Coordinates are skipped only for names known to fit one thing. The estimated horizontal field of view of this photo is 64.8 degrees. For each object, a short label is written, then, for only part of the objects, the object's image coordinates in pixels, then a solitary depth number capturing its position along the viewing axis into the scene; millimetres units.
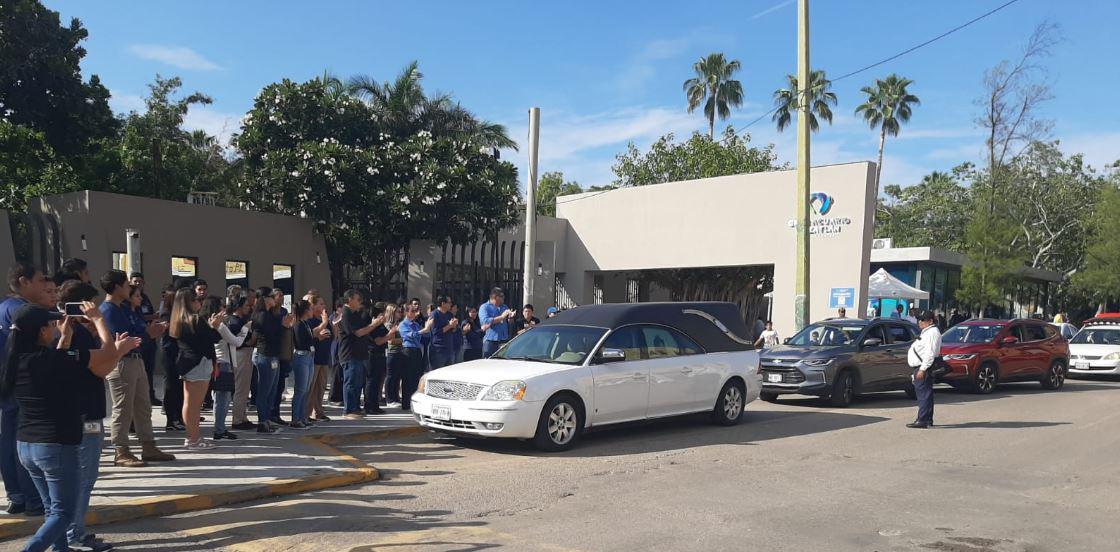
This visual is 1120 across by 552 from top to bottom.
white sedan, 21938
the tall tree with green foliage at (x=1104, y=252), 39562
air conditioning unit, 33312
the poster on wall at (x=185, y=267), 21359
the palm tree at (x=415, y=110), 28156
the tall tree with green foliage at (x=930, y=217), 50062
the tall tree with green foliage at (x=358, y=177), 24203
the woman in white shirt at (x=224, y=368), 9664
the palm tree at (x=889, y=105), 53250
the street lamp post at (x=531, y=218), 17500
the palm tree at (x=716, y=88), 52812
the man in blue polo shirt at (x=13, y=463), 6426
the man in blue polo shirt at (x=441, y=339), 14125
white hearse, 9859
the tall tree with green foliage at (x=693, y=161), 43375
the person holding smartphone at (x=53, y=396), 5220
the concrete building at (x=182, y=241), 19453
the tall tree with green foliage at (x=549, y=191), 56062
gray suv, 14703
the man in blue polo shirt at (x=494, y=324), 14758
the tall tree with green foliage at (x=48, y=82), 19766
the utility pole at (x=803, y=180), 19547
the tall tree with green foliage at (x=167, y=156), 28938
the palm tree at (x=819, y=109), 47562
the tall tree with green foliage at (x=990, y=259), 32875
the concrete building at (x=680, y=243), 23453
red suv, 17453
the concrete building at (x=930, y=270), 31047
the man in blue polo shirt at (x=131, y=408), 8414
